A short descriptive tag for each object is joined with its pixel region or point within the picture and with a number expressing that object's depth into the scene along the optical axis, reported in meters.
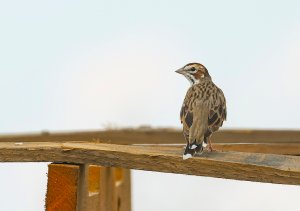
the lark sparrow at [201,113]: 9.84
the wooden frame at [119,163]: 8.24
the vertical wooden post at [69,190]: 8.90
